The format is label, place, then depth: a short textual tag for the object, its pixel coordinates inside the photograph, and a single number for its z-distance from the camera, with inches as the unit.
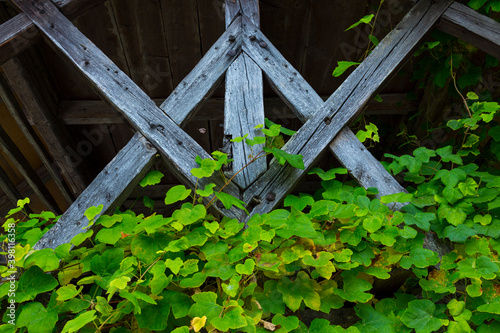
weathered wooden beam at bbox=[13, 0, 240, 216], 58.3
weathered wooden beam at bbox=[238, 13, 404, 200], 58.9
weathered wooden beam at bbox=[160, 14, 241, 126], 60.5
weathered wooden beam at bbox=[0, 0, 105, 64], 61.6
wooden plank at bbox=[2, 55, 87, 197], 92.1
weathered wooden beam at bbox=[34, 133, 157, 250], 56.1
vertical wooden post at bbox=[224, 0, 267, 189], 58.5
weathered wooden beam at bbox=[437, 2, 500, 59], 61.9
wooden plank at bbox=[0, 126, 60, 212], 108.4
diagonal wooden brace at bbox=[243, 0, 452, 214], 58.2
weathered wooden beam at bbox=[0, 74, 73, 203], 99.8
